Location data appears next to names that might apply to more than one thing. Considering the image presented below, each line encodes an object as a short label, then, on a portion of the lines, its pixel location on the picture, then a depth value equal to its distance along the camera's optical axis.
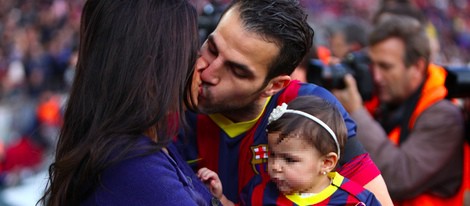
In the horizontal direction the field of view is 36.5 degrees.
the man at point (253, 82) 2.06
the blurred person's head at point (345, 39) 6.11
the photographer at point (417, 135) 3.22
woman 1.59
